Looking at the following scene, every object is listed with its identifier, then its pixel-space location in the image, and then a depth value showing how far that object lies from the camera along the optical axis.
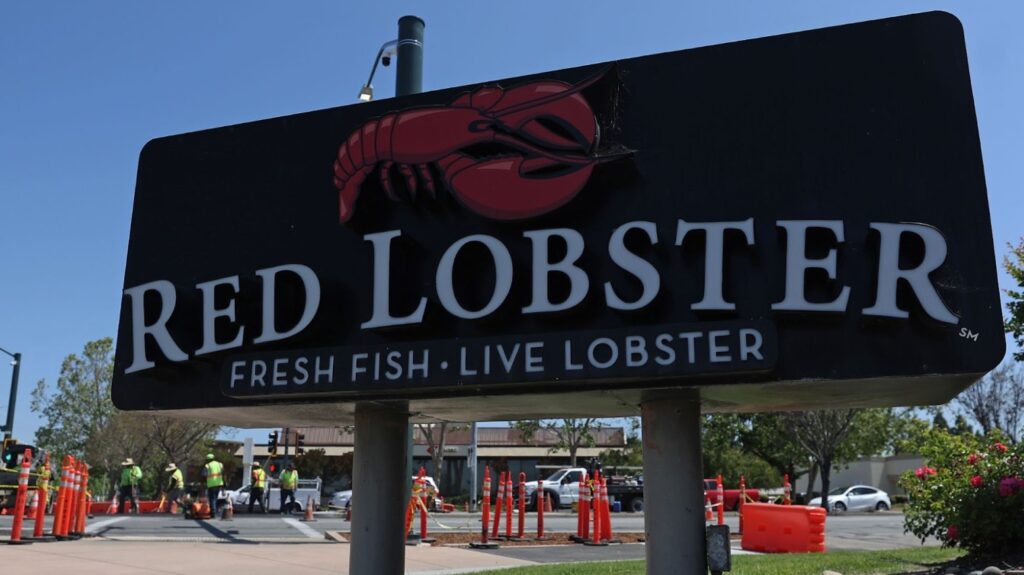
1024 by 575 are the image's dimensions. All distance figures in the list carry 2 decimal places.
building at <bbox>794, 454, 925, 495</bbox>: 68.50
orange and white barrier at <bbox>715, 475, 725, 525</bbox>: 16.52
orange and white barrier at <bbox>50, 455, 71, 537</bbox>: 14.62
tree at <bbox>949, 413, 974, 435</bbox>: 65.25
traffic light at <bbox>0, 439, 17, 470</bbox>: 22.53
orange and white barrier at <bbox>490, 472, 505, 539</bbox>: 16.59
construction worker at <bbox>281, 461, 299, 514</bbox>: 25.53
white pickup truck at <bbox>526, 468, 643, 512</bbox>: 32.97
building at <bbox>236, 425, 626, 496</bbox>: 57.78
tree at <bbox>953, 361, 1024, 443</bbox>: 45.28
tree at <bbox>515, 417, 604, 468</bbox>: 47.06
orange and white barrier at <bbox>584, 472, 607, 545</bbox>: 16.50
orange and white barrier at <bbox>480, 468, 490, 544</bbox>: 15.61
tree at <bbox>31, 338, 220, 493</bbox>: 45.62
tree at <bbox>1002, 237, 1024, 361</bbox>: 14.63
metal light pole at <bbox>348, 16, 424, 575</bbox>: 7.39
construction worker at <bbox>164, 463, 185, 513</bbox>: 24.25
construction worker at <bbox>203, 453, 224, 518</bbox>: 21.11
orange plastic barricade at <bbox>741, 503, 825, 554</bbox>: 15.56
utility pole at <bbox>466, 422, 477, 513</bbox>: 35.22
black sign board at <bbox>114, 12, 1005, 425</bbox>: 5.80
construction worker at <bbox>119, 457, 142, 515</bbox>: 25.95
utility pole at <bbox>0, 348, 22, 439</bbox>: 30.27
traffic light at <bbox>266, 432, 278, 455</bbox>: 28.78
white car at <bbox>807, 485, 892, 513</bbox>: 39.88
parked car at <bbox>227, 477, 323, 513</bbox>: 30.20
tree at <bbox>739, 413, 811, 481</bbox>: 44.75
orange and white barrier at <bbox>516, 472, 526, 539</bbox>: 17.44
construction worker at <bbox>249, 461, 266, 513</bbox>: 26.78
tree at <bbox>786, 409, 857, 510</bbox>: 38.09
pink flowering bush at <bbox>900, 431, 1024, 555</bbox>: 9.69
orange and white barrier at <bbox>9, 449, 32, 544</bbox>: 13.55
